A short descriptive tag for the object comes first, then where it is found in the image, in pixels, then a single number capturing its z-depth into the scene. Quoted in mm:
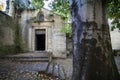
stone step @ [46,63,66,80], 2976
